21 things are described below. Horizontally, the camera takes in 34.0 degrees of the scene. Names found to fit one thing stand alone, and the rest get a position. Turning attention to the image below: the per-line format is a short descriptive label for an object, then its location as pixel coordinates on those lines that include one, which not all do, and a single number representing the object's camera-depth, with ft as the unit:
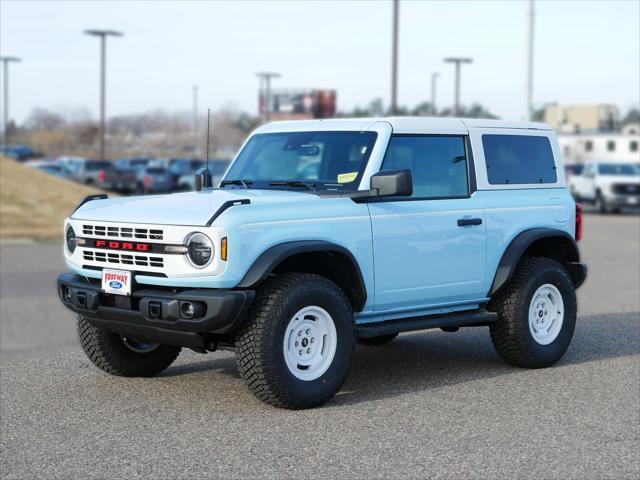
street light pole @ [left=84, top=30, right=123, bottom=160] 192.75
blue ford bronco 22.31
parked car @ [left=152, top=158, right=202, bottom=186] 167.78
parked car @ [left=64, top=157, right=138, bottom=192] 155.94
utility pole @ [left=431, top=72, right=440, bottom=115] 273.33
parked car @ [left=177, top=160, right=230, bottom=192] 158.18
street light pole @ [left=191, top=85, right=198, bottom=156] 366.65
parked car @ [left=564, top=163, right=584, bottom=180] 167.20
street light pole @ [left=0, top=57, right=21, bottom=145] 261.65
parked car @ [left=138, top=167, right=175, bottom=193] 156.25
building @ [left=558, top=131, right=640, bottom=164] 181.11
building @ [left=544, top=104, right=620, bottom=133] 293.86
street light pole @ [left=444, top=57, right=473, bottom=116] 234.79
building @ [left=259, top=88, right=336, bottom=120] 410.41
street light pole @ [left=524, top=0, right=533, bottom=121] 97.66
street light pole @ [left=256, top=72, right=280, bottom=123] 269.23
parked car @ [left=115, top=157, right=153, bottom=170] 215.92
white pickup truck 123.24
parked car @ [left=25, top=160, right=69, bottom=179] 177.37
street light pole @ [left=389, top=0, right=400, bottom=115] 108.17
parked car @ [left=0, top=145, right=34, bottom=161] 258.06
